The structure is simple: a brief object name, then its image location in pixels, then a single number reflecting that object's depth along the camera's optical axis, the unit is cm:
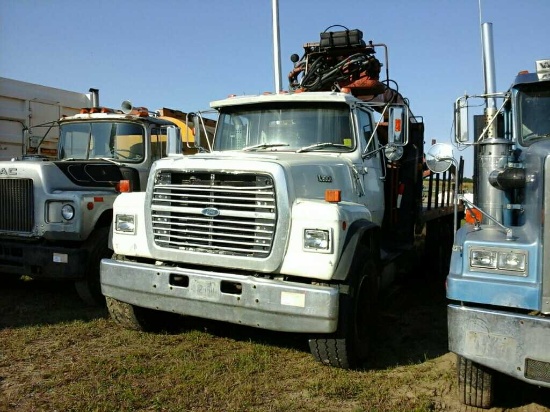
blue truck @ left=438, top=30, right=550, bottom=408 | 323
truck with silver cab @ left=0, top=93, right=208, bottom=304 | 614
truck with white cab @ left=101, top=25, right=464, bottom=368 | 420
